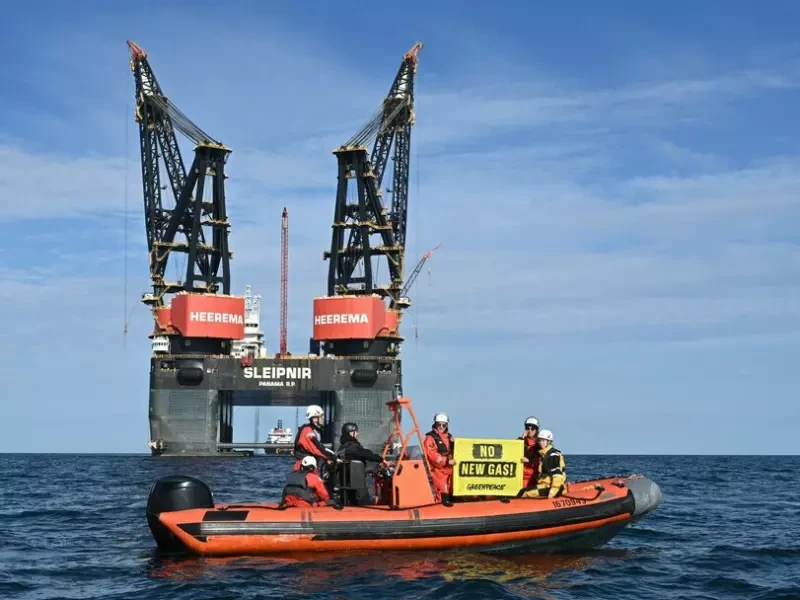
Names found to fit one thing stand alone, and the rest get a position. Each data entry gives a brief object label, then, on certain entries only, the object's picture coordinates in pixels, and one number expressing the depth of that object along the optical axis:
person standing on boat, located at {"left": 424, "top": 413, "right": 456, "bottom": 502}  17.78
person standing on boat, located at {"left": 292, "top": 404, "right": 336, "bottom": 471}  17.42
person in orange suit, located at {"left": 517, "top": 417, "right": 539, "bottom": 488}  18.36
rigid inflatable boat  16.42
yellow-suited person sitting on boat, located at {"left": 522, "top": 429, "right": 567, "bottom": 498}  17.77
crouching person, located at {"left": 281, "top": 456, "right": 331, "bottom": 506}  17.08
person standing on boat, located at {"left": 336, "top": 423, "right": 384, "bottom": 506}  17.34
